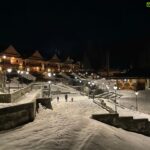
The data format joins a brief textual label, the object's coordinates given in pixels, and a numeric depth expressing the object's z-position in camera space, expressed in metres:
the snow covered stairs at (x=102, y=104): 16.70
